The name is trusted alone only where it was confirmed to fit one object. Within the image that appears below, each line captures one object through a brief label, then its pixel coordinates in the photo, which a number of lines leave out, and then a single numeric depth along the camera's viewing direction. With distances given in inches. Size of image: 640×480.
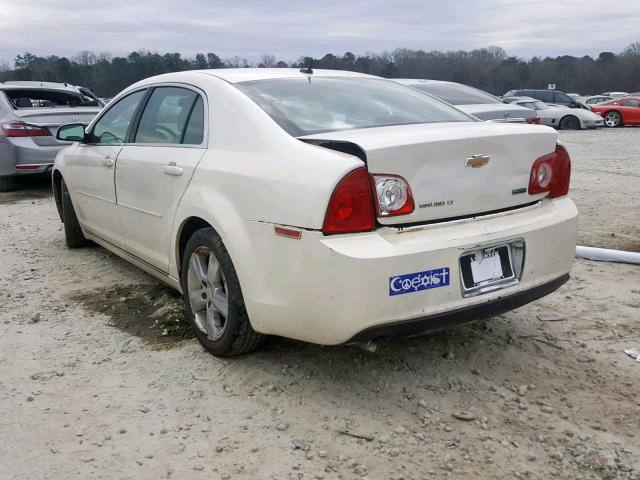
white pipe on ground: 193.5
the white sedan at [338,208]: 105.0
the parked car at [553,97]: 1019.6
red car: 978.7
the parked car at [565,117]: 924.6
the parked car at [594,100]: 1105.4
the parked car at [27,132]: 339.9
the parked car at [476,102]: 336.2
